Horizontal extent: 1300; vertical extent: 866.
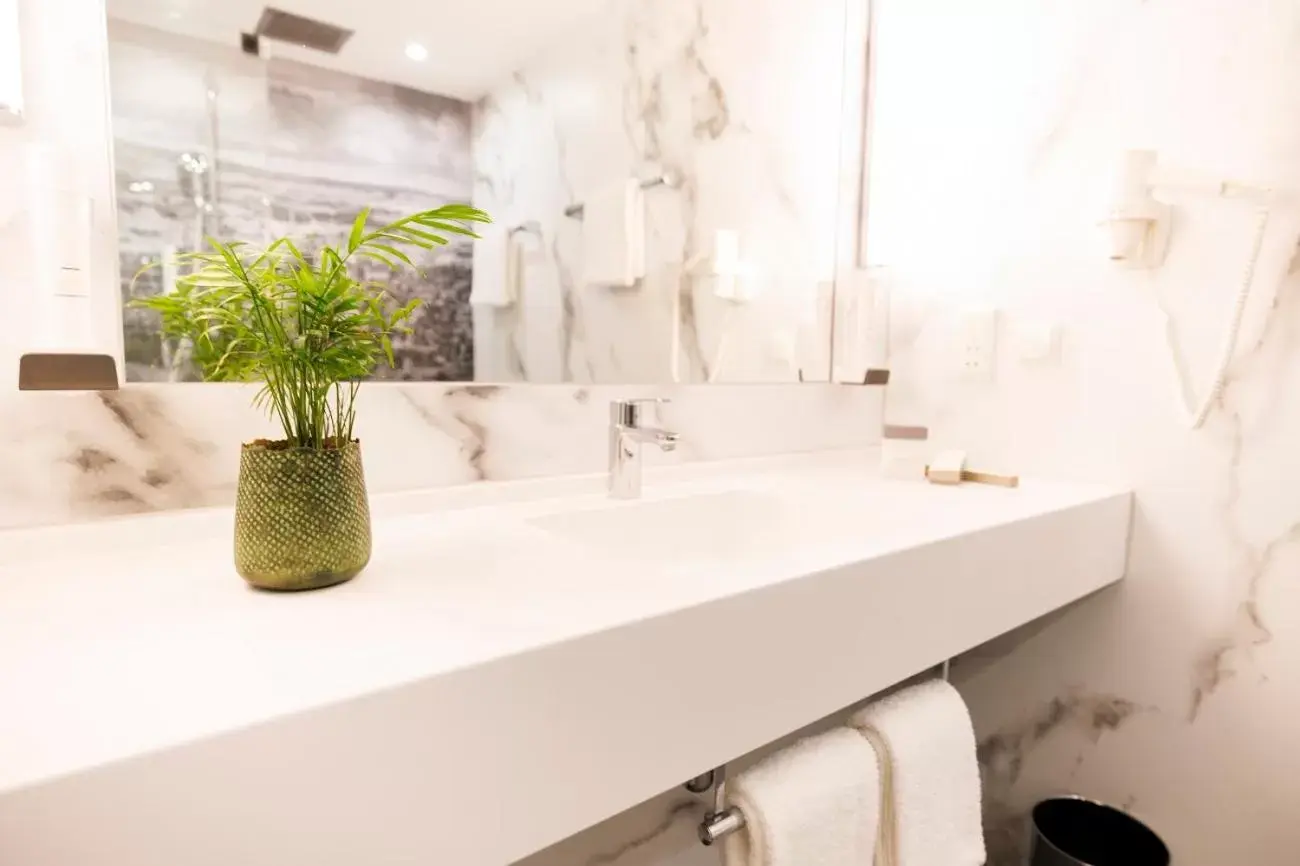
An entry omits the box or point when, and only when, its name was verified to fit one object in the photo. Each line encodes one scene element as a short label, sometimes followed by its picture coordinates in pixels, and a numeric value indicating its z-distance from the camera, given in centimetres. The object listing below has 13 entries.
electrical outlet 136
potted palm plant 61
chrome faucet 108
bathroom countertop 37
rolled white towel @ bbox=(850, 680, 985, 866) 88
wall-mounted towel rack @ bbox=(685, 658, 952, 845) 74
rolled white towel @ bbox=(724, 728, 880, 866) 75
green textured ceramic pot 61
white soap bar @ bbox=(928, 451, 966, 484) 128
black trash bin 114
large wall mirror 81
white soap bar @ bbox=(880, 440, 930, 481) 133
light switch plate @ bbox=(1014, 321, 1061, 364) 128
